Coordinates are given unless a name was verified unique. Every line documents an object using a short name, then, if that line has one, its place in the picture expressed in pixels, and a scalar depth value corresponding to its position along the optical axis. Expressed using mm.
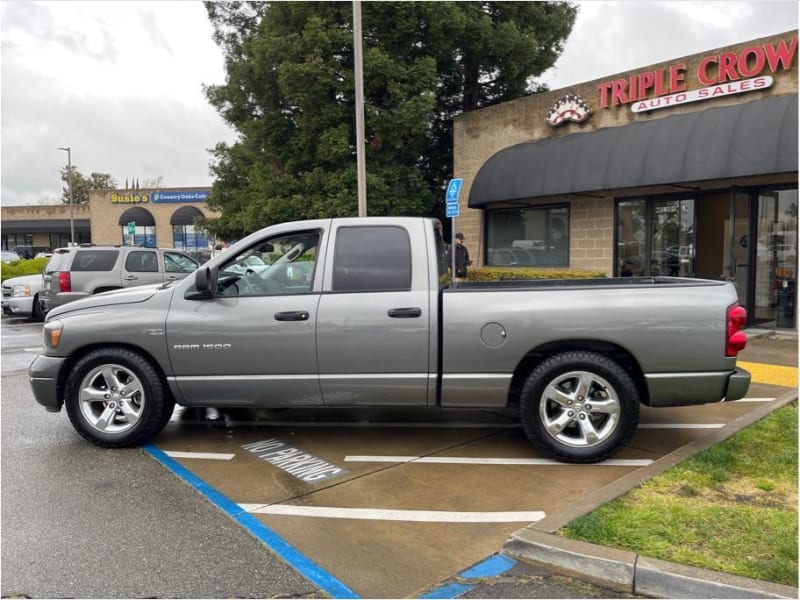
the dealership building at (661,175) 10891
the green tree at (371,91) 17078
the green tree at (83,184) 85250
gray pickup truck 4781
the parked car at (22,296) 15586
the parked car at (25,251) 46659
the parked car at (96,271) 13202
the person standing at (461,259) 13397
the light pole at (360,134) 12914
